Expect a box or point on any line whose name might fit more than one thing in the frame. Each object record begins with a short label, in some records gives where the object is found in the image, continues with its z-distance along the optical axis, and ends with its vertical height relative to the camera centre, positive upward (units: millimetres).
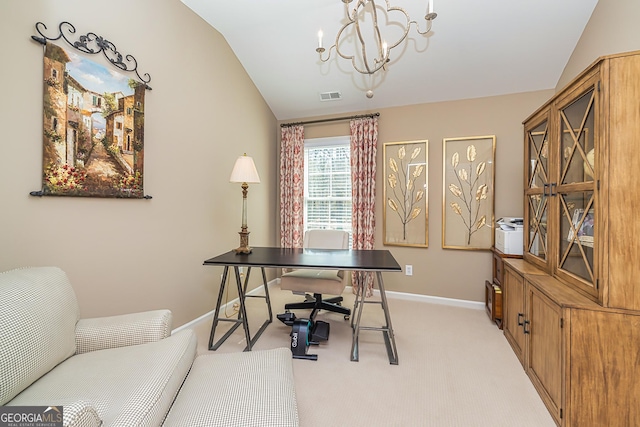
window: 4051 +448
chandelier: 2564 +1824
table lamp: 2543 +344
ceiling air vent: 3576 +1554
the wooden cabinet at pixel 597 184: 1344 +175
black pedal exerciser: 2186 -1056
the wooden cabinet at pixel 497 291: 2678 -787
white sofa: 949 -663
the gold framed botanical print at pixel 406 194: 3516 +257
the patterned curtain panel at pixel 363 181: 3689 +445
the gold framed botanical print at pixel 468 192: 3232 +266
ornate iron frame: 1625 +1124
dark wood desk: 2074 -395
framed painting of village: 1662 +566
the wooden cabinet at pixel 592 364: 1338 -753
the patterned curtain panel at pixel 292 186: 4098 +400
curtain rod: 3698 +1342
